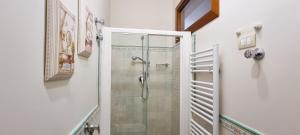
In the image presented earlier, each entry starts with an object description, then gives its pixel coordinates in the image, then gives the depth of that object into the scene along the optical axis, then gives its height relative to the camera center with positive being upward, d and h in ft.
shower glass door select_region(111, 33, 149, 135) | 8.30 -0.70
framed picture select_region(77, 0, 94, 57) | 4.13 +0.94
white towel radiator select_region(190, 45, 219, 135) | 5.27 -0.67
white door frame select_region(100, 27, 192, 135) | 7.02 -0.19
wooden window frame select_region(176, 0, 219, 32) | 5.73 +1.77
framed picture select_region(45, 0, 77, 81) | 2.59 +0.42
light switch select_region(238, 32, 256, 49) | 4.00 +0.65
